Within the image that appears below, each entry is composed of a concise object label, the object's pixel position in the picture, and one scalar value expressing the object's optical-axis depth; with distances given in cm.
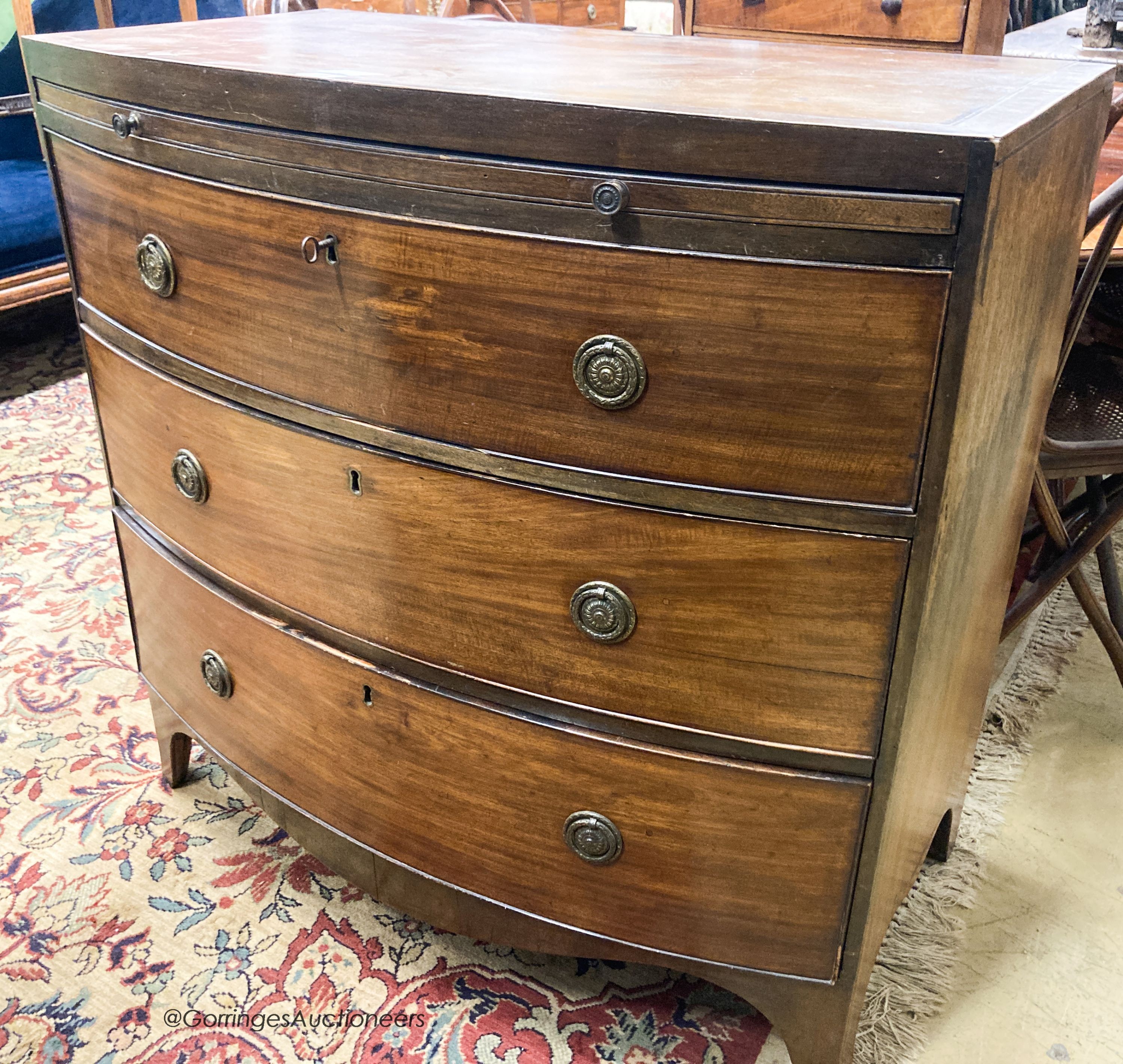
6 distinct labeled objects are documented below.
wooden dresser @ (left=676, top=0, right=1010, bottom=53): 176
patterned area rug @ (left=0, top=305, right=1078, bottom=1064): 132
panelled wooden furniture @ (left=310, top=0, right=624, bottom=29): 258
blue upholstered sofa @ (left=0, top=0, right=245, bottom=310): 312
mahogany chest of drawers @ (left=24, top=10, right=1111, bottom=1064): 85
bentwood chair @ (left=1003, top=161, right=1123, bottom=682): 145
